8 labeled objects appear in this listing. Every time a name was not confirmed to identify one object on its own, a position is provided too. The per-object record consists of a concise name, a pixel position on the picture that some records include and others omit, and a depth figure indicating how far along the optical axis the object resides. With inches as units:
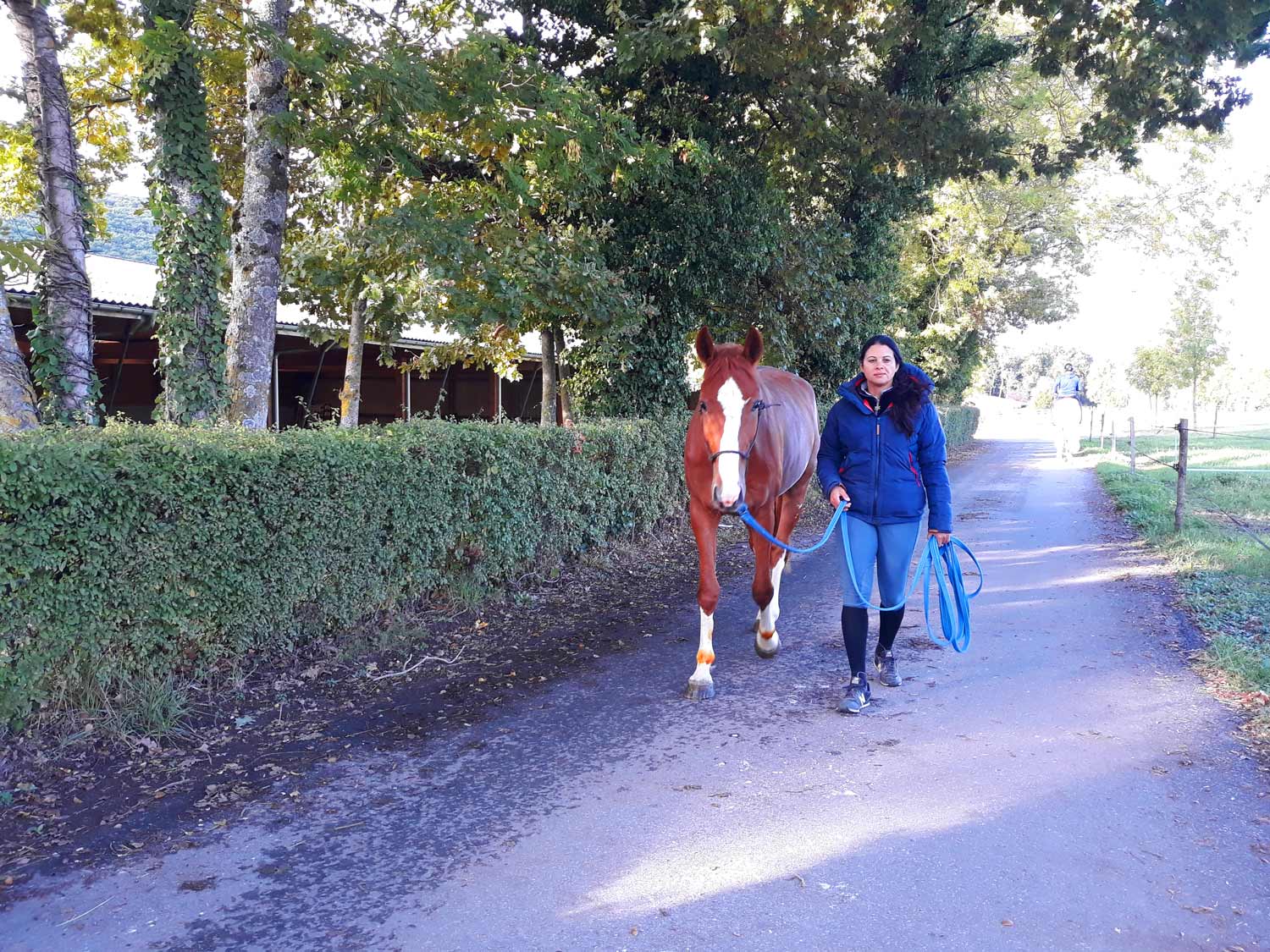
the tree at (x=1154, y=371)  1364.4
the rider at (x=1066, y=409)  930.1
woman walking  186.7
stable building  501.4
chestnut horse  189.0
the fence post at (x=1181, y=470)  383.6
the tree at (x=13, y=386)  212.2
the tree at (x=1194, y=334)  1235.9
